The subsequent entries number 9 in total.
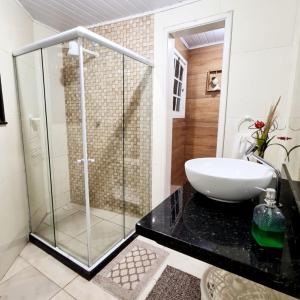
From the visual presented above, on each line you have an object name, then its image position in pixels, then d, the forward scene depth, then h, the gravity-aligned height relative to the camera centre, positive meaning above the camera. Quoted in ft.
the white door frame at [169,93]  5.46 +0.74
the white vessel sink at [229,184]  2.59 -0.91
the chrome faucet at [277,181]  2.47 -0.78
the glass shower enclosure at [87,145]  5.71 -0.99
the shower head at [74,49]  4.75 +1.66
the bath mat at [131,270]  4.91 -4.23
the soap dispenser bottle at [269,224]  2.01 -1.07
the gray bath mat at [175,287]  4.68 -4.21
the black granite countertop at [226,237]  1.76 -1.32
